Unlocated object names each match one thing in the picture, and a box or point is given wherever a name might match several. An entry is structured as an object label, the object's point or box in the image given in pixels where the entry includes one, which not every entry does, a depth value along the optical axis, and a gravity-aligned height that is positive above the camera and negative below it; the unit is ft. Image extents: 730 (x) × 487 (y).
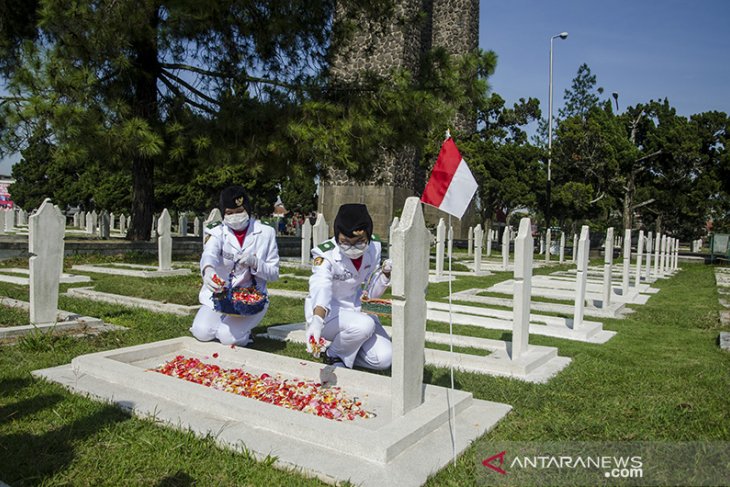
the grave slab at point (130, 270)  39.65 -3.89
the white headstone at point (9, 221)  86.57 -1.16
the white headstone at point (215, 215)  39.45 +0.36
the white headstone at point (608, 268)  29.96 -1.83
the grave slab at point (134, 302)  26.78 -4.19
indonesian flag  14.67 +1.14
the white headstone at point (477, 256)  54.12 -2.56
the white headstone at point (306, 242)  52.34 -1.72
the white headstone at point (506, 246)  61.25 -1.73
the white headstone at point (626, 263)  37.72 -1.93
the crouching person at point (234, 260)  18.72 -1.28
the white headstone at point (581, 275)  24.04 -1.86
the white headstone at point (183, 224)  95.45 -0.89
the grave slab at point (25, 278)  34.73 -4.06
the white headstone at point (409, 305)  11.40 -1.60
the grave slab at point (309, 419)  10.32 -4.25
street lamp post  94.79 +16.90
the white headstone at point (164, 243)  40.96 -1.76
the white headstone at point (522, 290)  18.20 -1.94
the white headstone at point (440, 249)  43.23 -1.59
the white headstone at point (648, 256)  53.16 -2.06
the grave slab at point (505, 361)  17.04 -4.16
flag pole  10.66 -4.04
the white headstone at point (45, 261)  21.01 -1.72
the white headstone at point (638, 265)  44.57 -2.40
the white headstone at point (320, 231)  49.05 -0.62
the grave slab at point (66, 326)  19.91 -4.10
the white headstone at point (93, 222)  96.07 -0.98
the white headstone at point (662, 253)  62.77 -2.11
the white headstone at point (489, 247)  90.10 -2.80
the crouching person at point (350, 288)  15.47 -1.80
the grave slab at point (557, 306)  30.27 -4.23
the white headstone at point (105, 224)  75.51 -0.98
